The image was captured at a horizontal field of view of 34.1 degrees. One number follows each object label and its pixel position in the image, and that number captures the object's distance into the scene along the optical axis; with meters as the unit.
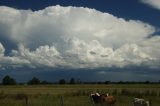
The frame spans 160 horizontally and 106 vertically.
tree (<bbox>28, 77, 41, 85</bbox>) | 130.23
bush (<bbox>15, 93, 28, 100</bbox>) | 31.26
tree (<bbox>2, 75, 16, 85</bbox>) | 119.75
